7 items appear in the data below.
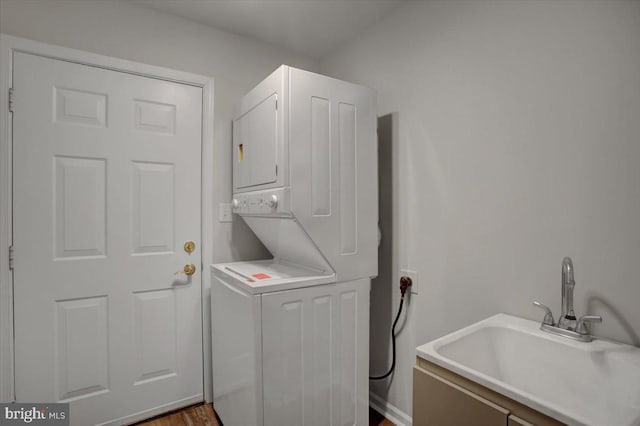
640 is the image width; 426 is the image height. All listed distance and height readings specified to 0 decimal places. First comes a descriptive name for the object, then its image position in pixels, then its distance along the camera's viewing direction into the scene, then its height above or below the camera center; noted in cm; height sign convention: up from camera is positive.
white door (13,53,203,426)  170 -14
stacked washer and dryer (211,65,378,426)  152 -32
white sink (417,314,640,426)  95 -52
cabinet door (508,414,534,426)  84 -54
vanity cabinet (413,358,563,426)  86 -55
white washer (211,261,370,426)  149 -67
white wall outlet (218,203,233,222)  221 +1
